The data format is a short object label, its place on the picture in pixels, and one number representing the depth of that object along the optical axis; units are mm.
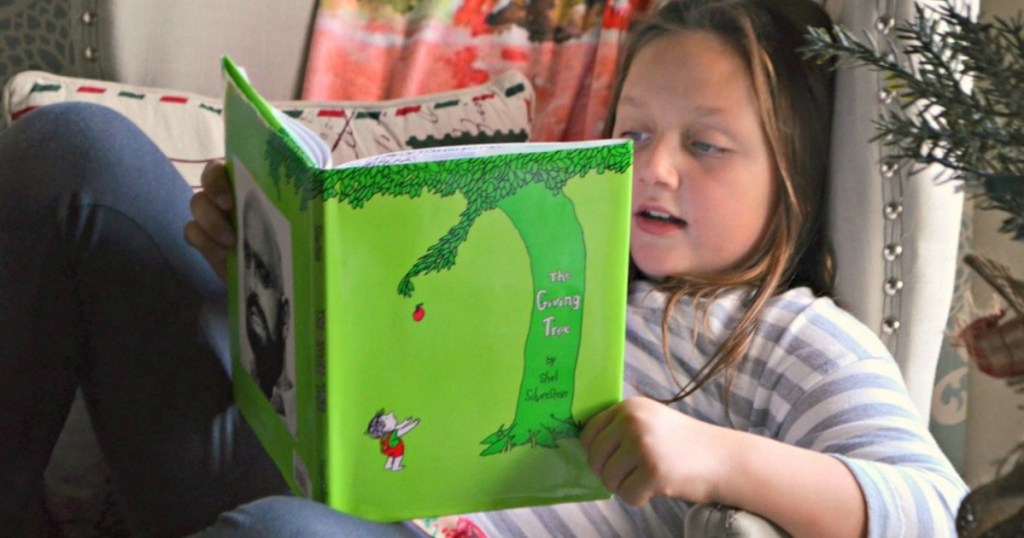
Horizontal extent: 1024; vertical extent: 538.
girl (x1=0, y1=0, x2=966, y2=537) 1817
